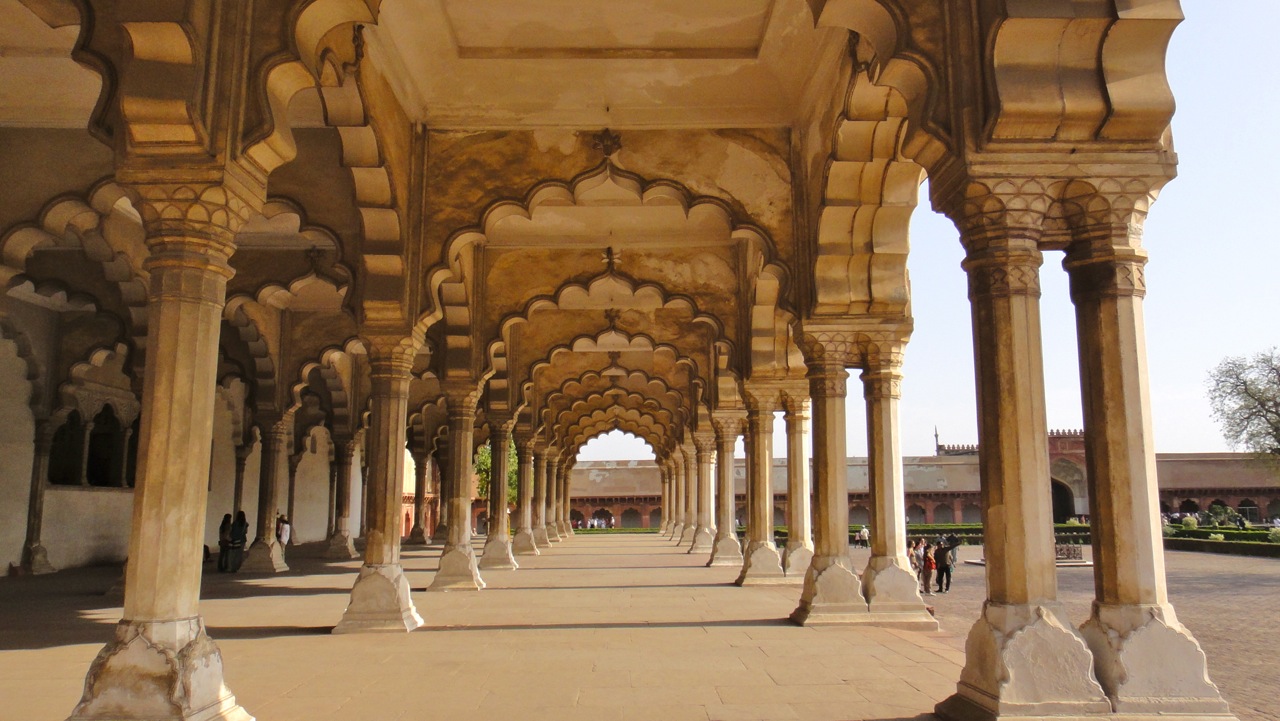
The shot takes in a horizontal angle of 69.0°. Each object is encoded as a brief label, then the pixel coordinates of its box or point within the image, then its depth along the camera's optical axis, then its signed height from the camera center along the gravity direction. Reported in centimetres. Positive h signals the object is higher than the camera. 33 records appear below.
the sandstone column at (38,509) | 1571 -23
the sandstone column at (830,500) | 951 -4
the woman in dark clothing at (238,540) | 1703 -80
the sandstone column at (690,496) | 2838 +1
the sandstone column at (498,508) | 1778 -23
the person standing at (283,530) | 1898 -70
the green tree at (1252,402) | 4678 +477
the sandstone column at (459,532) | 1328 -52
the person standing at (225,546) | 1688 -91
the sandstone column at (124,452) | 1877 +87
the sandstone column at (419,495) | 2733 +2
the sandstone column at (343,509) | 2172 -31
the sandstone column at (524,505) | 2350 -23
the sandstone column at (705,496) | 2450 +1
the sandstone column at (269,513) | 1706 -32
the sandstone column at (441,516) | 2994 -71
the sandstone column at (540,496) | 2780 +0
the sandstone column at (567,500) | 3831 -17
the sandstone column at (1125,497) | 492 +0
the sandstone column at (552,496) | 3195 +0
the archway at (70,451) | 1742 +83
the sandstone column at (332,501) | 2536 -14
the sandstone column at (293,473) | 2225 +55
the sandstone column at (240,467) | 1754 +58
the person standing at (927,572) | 1555 -125
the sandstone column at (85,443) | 1756 +98
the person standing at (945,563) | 1605 -115
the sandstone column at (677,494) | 3275 +8
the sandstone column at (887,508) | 960 -12
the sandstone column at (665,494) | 3950 +9
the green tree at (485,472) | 5422 +139
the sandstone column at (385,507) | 905 -11
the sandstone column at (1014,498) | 490 -1
